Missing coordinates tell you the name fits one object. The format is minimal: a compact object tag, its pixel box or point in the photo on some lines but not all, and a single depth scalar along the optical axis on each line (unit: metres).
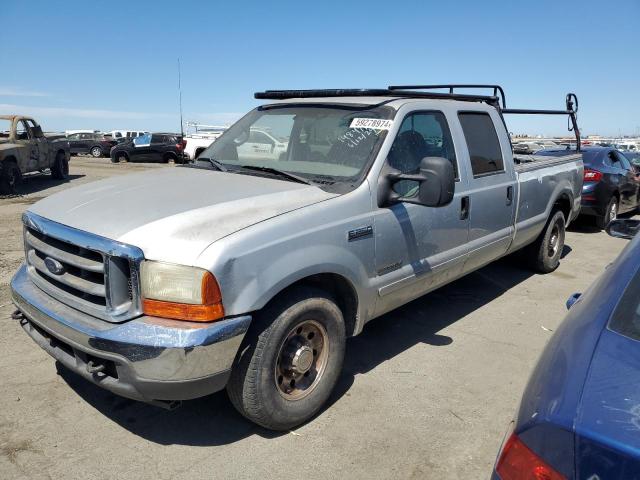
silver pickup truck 2.40
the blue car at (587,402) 1.15
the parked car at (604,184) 9.06
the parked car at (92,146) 31.72
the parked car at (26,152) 12.55
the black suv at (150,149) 25.00
